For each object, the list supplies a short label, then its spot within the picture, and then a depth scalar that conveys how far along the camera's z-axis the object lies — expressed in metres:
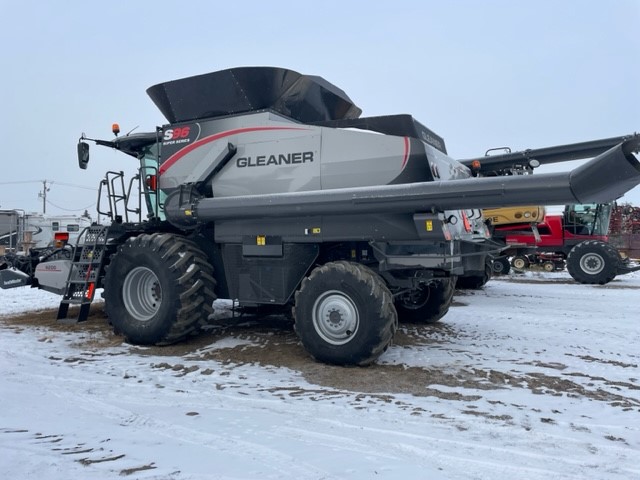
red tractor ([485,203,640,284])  12.62
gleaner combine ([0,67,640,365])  4.66
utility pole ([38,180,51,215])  53.28
